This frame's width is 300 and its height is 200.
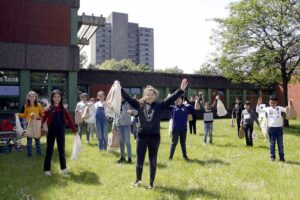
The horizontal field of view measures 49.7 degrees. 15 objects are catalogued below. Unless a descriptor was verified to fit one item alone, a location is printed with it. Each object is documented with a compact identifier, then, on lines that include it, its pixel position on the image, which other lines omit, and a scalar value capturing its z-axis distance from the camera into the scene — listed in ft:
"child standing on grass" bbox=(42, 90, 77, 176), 25.86
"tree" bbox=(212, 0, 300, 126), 71.20
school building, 66.90
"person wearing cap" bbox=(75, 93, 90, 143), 40.50
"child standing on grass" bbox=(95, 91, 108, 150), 37.22
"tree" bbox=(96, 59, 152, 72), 310.45
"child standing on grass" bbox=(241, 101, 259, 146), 42.14
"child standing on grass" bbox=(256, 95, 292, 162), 31.90
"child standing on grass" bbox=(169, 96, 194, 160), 32.76
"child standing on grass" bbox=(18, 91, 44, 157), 33.35
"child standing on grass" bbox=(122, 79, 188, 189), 21.21
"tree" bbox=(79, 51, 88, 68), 238.72
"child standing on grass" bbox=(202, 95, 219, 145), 44.04
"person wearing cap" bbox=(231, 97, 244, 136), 52.37
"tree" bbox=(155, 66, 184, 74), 382.12
